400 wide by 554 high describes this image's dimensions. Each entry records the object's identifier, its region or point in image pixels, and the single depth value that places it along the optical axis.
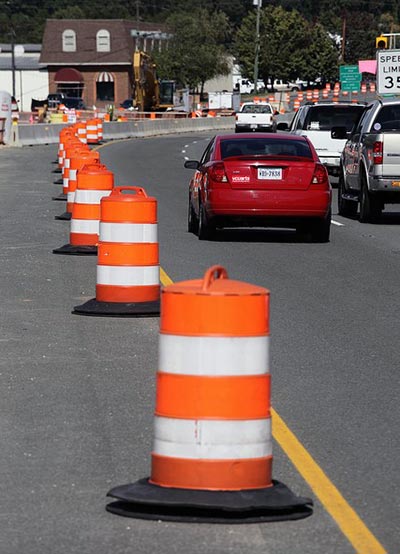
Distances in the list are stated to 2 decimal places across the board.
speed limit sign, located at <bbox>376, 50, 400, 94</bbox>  50.25
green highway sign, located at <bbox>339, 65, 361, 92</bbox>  96.75
